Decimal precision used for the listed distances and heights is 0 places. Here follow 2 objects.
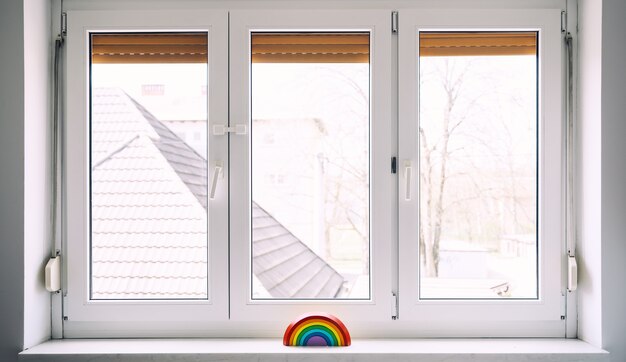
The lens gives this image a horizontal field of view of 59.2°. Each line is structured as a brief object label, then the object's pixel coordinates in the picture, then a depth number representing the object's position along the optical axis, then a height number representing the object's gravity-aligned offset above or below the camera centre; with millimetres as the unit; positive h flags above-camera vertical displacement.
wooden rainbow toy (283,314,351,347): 1837 -532
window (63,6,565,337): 1940 +3
